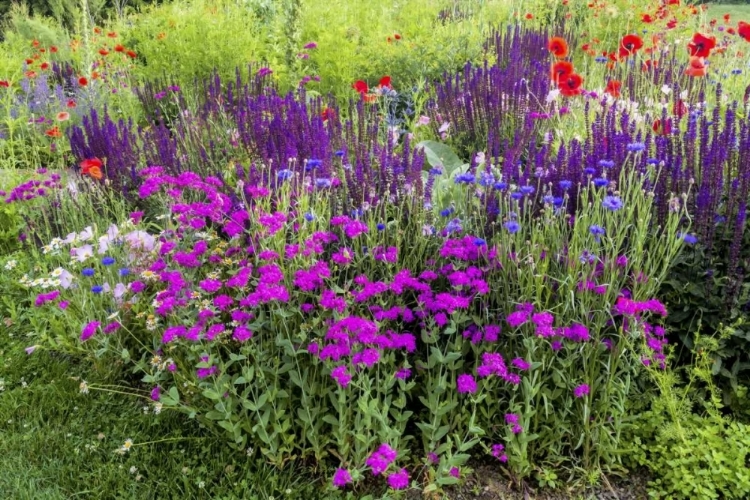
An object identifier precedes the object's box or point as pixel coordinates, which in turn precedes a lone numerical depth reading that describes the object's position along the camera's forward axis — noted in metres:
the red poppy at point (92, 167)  3.13
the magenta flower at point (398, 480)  1.83
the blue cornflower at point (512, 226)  2.09
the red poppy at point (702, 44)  3.30
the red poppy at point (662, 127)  2.70
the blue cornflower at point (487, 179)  2.40
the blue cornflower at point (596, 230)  2.02
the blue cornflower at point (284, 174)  2.53
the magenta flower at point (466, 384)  2.00
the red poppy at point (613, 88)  3.75
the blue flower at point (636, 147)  2.32
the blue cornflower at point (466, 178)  2.29
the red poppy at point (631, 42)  3.88
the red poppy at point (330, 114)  3.47
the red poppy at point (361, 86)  4.10
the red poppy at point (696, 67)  3.29
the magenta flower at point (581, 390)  2.06
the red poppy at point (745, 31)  3.46
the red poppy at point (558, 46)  3.54
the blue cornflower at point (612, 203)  2.03
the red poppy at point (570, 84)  3.24
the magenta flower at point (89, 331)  2.18
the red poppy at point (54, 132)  4.12
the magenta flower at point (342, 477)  1.89
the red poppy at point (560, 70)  3.33
